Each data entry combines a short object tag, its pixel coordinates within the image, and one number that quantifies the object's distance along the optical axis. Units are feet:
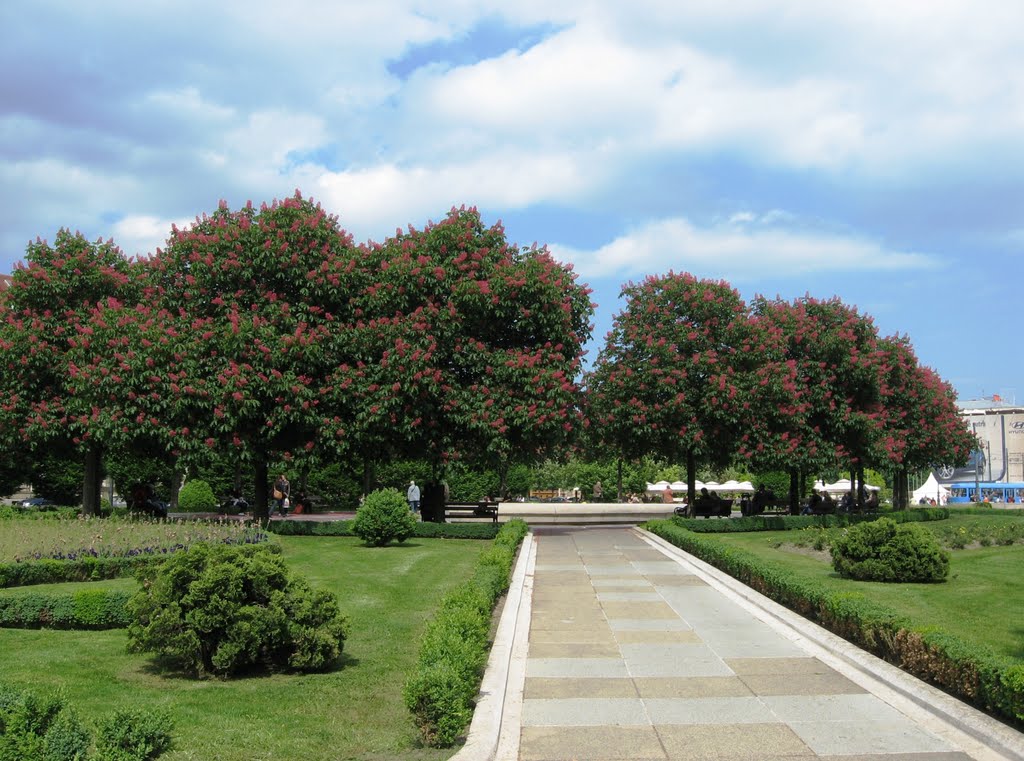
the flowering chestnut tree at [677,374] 93.66
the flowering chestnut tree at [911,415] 114.54
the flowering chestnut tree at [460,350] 77.97
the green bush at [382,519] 71.20
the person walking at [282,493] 122.11
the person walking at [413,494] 114.73
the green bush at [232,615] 28.32
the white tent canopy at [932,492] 239.30
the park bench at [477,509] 99.55
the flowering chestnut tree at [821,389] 97.96
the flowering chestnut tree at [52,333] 89.15
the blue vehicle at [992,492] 334.03
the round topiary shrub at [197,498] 132.67
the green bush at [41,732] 18.99
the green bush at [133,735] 19.39
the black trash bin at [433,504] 91.91
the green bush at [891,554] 51.88
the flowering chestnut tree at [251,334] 76.18
